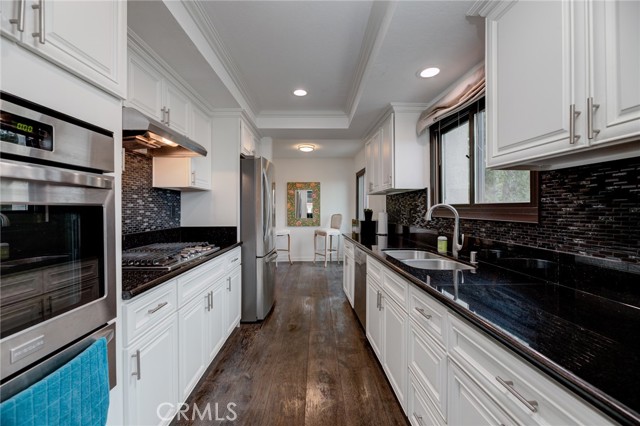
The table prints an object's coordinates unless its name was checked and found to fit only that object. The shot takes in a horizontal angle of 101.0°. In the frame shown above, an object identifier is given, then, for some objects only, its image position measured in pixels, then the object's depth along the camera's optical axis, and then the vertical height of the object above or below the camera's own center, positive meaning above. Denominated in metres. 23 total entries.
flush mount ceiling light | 4.82 +1.23
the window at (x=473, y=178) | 1.63 +0.26
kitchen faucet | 1.97 -0.20
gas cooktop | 1.55 -0.29
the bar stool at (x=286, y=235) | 5.96 -0.53
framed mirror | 6.44 +0.21
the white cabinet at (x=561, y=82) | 0.80 +0.47
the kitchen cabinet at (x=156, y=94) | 1.71 +0.89
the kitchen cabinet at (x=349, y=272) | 3.22 -0.78
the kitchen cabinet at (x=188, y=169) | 2.32 +0.40
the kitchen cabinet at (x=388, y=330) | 1.57 -0.84
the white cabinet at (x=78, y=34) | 0.75 +0.59
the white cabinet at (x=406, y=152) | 2.74 +0.63
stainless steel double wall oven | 0.72 -0.09
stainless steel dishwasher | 2.56 -0.78
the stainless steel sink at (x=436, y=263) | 1.90 -0.40
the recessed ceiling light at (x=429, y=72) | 2.04 +1.11
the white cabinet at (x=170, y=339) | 1.19 -0.74
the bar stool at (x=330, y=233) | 5.93 -0.48
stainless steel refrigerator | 2.90 -0.28
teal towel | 0.68 -0.53
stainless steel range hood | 1.38 +0.47
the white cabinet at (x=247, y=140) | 2.99 +0.89
